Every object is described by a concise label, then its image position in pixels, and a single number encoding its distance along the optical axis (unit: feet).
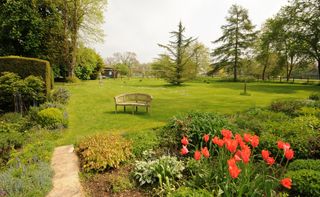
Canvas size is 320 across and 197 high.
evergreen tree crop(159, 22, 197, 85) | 84.64
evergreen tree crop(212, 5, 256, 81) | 124.36
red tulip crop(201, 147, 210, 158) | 8.23
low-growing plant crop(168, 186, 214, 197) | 8.52
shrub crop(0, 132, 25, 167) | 17.61
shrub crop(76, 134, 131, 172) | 13.28
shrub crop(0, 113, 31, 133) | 22.75
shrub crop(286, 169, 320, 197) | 9.40
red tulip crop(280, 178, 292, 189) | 6.43
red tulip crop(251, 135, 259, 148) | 8.59
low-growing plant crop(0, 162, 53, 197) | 10.52
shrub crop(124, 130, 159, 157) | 15.31
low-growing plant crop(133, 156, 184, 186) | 11.27
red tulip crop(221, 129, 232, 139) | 9.29
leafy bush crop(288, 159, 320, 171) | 10.89
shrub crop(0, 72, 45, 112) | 30.53
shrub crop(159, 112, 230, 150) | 15.40
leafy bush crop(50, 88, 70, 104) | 37.12
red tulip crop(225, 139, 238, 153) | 8.01
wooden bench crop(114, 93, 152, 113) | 32.45
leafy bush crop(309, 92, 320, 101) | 37.20
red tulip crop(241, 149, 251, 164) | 7.17
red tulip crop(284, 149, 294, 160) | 7.34
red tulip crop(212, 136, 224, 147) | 8.68
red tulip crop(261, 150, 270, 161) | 7.70
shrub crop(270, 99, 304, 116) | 26.02
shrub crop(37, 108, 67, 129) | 24.91
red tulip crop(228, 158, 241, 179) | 6.55
